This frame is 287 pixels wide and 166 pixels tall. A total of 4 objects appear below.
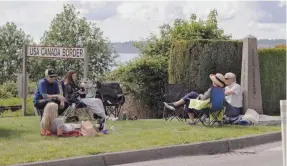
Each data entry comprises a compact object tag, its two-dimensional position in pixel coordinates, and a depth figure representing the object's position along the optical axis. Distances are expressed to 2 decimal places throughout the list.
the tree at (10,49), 42.81
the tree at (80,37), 40.62
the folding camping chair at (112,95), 14.87
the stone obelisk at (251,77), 13.89
